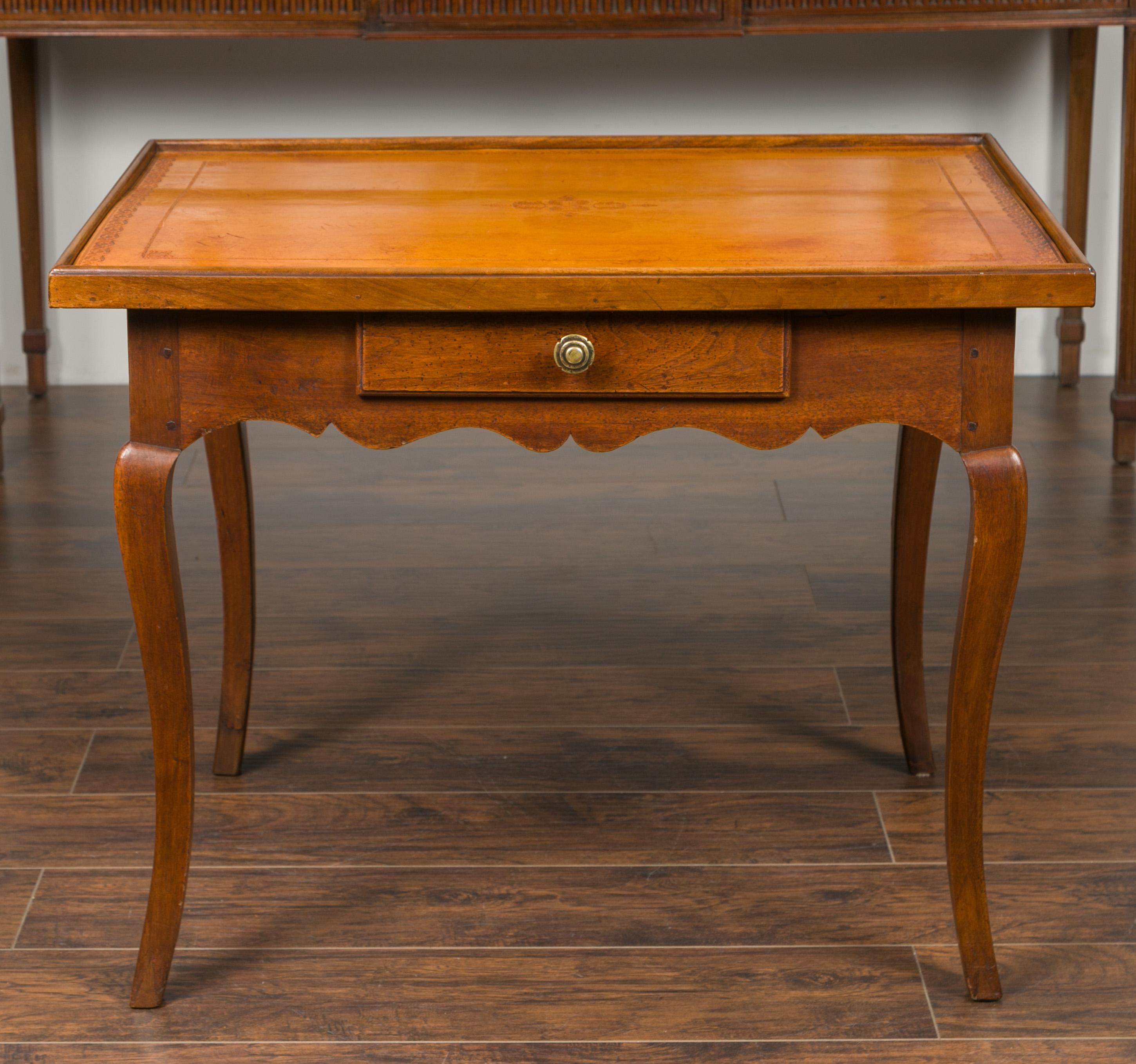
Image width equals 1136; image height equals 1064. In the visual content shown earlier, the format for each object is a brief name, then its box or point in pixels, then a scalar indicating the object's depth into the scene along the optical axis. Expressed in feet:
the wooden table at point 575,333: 9.18
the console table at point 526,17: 13.59
